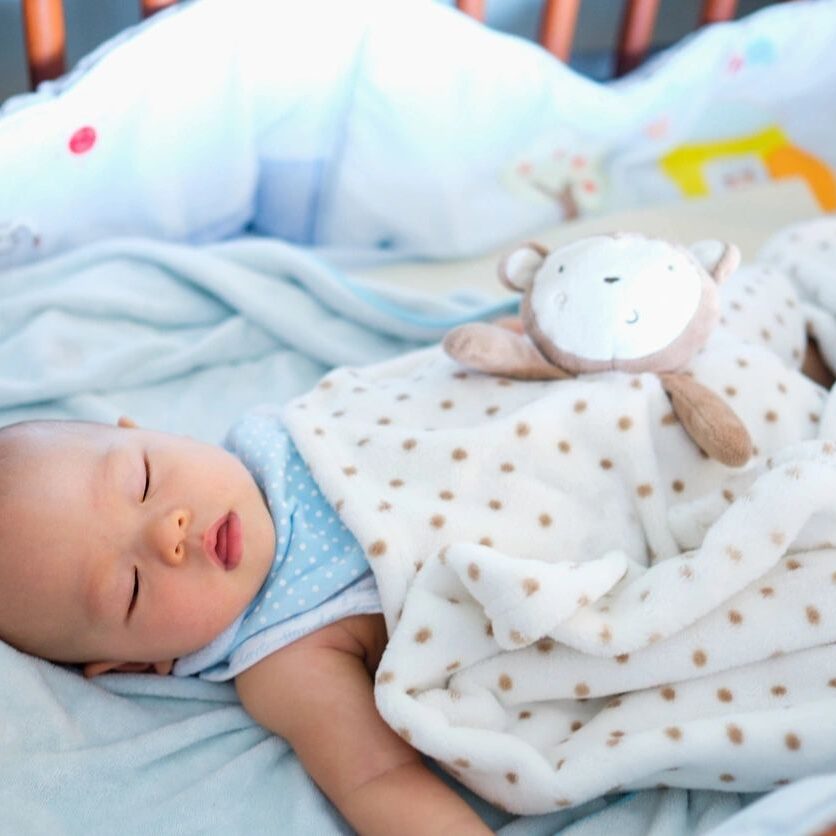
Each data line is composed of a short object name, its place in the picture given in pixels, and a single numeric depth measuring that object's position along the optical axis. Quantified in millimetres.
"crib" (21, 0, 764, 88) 1271
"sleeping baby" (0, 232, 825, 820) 854
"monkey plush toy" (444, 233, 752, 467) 989
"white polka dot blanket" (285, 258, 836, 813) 829
